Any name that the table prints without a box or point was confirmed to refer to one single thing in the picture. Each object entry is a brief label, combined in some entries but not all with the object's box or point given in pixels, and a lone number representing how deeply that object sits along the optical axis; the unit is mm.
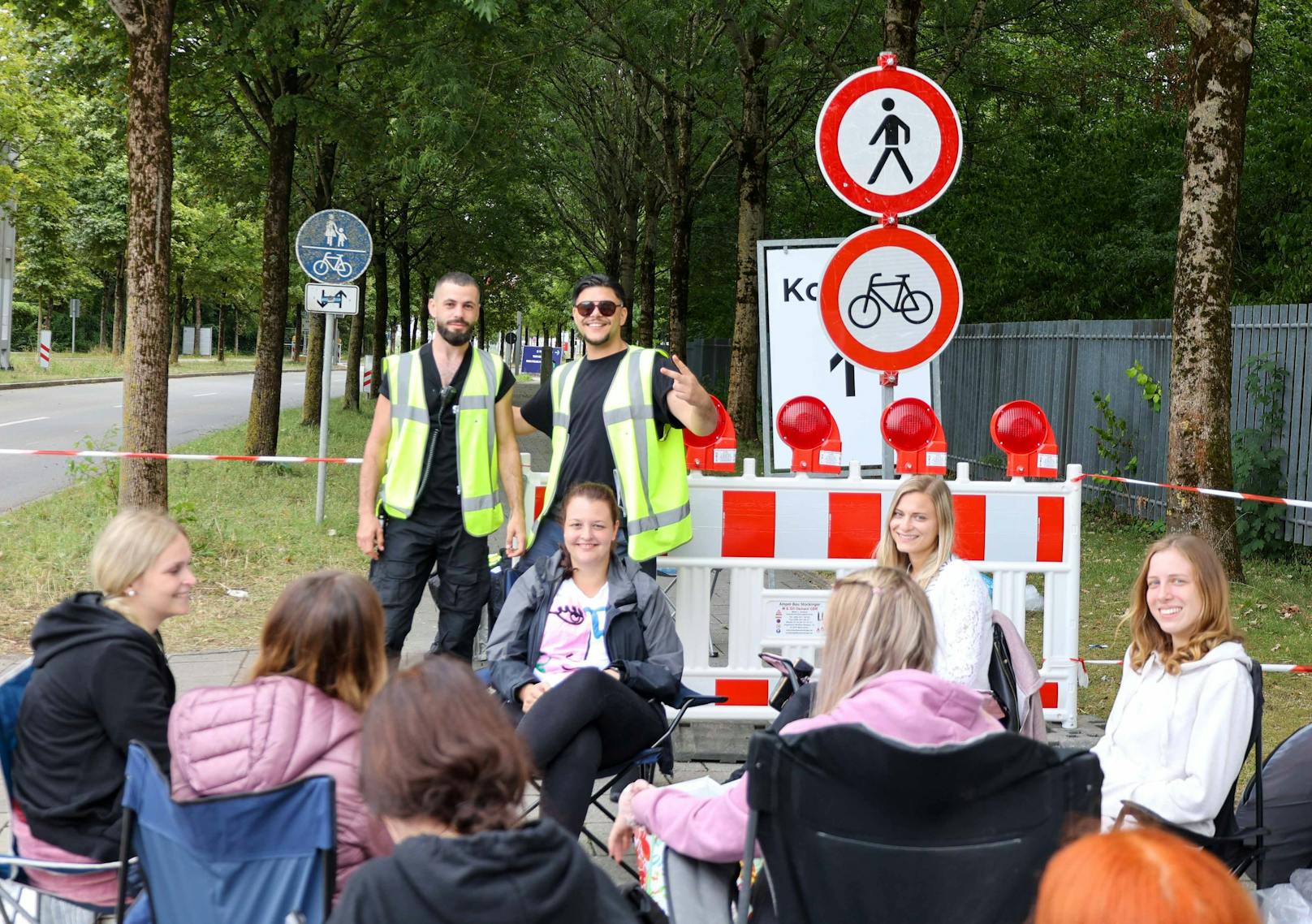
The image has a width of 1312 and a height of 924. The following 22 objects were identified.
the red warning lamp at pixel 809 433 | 6750
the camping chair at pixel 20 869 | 3445
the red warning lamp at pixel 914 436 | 6668
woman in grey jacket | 4867
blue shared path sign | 14281
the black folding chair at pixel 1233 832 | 3715
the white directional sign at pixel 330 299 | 13883
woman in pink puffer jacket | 3146
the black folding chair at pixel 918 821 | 2912
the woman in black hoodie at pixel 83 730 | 3453
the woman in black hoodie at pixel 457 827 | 2281
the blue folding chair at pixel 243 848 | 2875
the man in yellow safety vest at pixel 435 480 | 6195
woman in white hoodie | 3828
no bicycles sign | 6207
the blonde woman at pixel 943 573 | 4879
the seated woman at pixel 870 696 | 3195
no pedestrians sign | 6324
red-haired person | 1635
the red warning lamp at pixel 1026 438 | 6777
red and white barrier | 6652
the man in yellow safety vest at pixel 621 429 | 6000
